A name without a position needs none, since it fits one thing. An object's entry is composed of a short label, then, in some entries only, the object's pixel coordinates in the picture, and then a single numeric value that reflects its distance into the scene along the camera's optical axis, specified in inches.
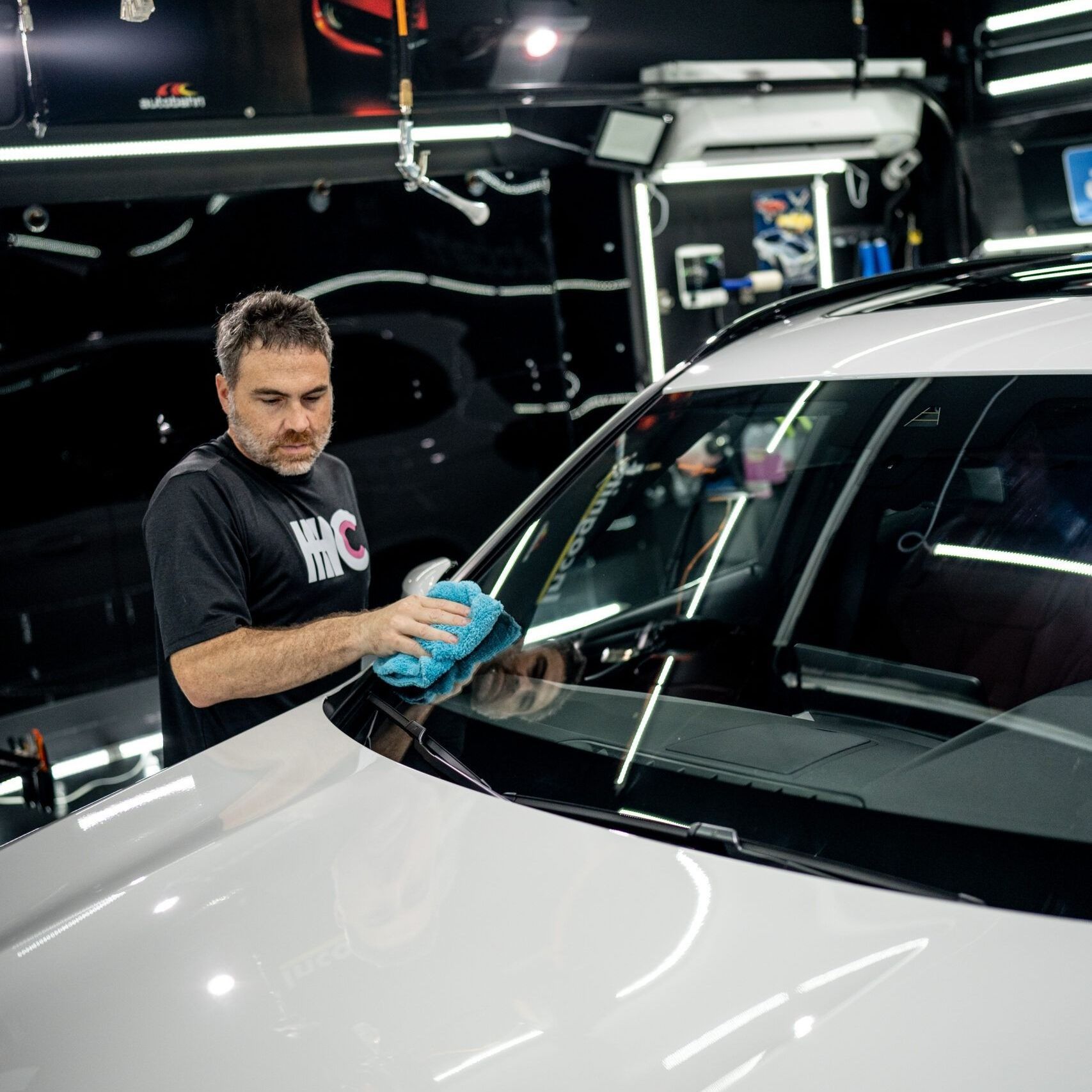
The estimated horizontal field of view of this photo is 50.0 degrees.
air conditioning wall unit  178.4
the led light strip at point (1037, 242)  202.1
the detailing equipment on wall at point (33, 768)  125.6
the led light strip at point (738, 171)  188.7
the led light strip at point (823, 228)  209.8
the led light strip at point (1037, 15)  190.1
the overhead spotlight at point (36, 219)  132.2
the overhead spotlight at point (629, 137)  174.4
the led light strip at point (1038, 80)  192.4
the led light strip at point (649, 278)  193.5
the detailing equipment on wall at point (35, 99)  125.0
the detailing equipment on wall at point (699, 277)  197.9
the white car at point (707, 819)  43.6
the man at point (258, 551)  75.5
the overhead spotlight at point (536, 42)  159.2
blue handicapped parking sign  196.1
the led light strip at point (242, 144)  132.2
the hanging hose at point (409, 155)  126.3
